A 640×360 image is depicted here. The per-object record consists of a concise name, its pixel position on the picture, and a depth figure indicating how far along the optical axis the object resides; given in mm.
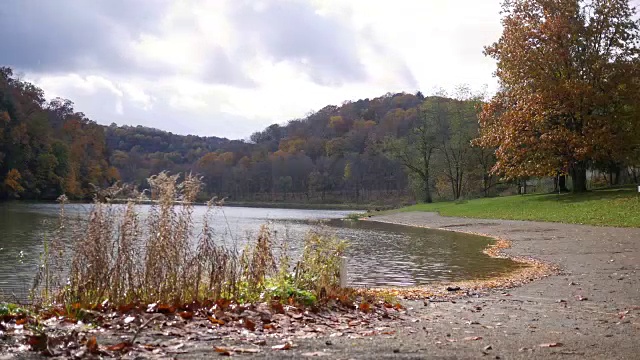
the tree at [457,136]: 62694
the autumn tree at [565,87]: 33844
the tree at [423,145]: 65375
